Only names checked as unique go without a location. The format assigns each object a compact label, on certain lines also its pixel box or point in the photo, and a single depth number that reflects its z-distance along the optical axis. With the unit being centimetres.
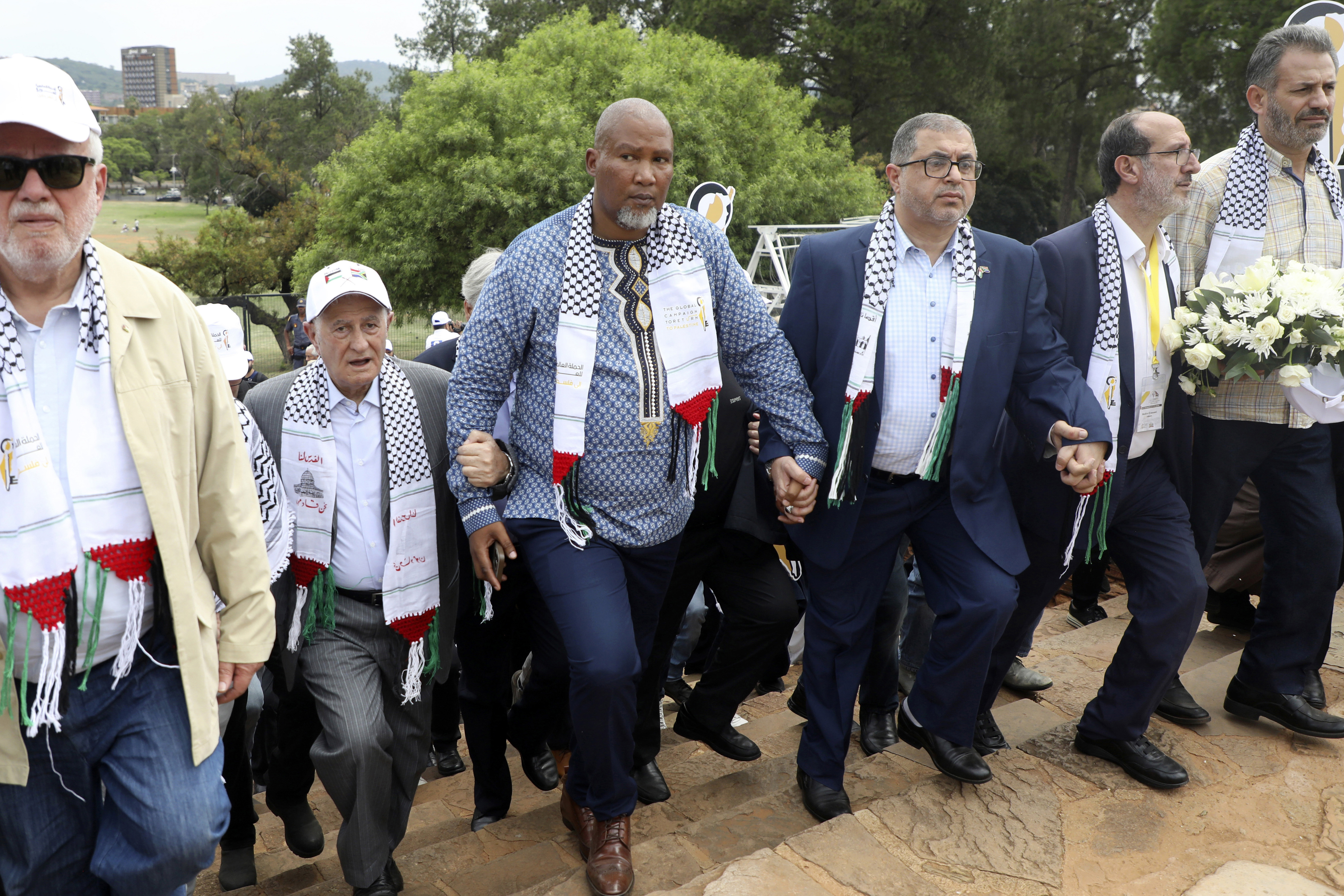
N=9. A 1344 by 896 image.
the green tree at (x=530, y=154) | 1962
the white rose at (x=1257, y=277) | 372
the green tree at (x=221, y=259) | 2522
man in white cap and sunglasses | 229
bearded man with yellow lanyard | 360
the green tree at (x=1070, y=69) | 3138
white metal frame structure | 1569
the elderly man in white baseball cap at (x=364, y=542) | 349
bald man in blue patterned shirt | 320
